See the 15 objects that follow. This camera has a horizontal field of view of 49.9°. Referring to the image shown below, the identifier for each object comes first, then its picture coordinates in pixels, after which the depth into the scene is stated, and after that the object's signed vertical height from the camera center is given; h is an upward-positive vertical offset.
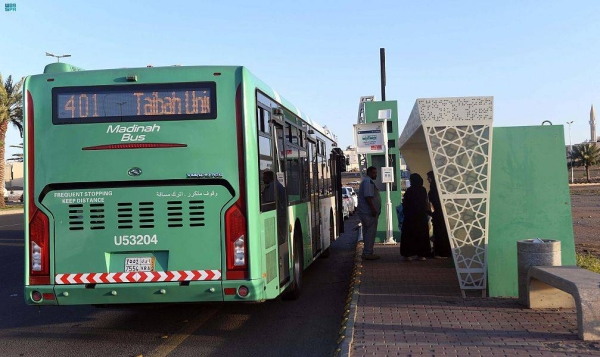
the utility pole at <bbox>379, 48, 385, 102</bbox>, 25.60 +4.85
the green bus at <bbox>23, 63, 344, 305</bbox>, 7.22 +0.06
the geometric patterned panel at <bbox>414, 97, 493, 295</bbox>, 9.09 +0.18
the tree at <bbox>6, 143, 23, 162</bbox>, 101.62 +6.32
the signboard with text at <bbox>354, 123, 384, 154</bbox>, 17.53 +1.29
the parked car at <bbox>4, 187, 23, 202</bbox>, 74.79 +0.32
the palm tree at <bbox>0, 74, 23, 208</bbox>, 43.47 +6.31
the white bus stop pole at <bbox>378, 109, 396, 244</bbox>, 17.64 -0.19
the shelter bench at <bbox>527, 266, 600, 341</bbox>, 6.42 -1.25
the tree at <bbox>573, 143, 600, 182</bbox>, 78.12 +2.88
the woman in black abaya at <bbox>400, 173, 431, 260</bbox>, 13.23 -0.77
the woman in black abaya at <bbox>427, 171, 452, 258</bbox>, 13.06 -0.96
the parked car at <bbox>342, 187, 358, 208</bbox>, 32.34 -0.36
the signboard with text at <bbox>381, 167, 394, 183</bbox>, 17.62 +0.29
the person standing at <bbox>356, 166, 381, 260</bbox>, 13.71 -0.50
